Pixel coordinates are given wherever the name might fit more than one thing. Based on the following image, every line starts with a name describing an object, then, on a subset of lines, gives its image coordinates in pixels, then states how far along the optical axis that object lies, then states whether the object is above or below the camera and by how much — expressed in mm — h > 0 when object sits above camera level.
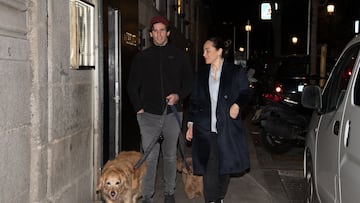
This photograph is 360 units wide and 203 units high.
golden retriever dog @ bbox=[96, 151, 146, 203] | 5035 -1072
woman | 4992 -403
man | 5453 -103
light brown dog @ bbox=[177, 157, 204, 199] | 6371 -1357
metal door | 6785 -63
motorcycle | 9414 -880
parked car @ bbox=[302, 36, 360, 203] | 3266 -452
